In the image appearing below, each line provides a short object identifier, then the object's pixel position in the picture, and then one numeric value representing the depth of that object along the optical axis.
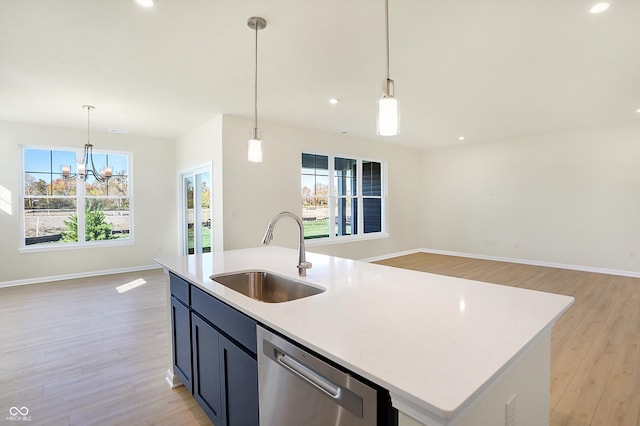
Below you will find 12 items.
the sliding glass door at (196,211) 5.44
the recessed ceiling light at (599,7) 2.15
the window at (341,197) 5.88
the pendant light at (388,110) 1.56
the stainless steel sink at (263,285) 1.91
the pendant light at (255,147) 2.46
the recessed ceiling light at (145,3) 2.07
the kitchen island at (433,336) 0.77
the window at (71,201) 5.21
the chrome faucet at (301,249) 1.88
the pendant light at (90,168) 5.10
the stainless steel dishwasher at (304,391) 0.89
